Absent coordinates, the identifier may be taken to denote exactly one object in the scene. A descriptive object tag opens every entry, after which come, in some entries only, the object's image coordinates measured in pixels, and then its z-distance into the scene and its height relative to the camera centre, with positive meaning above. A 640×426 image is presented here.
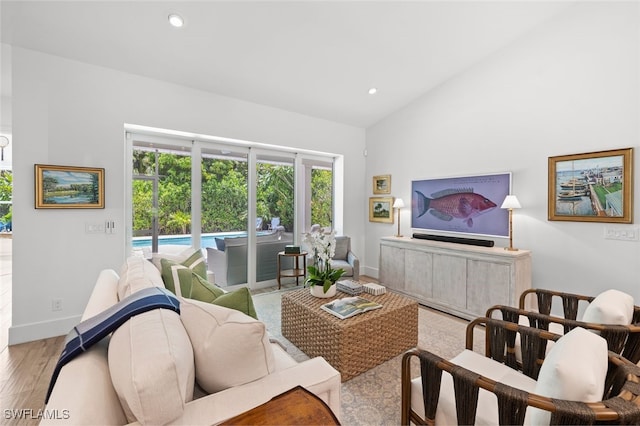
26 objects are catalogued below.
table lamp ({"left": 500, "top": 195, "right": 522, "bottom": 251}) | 3.12 +0.06
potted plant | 2.61 -0.55
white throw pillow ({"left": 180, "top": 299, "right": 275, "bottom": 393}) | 1.06 -0.52
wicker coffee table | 2.11 -0.97
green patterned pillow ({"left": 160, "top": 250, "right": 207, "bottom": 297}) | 2.13 -0.47
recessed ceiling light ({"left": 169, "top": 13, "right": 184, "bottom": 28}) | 2.54 +1.74
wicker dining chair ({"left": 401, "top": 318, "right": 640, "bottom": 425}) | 0.90 -0.69
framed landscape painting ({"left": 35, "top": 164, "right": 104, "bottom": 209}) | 2.78 +0.25
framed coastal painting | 2.64 +0.25
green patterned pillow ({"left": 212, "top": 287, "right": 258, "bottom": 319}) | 1.36 -0.44
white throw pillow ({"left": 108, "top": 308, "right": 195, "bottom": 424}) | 0.82 -0.49
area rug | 1.82 -1.27
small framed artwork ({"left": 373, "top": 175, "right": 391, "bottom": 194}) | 4.87 +0.48
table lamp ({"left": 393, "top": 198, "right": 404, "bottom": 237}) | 4.43 +0.12
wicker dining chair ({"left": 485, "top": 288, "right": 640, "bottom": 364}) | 1.52 -0.68
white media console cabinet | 2.99 -0.75
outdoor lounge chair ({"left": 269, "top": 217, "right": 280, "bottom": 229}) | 4.57 -0.19
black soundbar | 3.37 -0.36
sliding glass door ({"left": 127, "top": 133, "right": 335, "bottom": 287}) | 3.55 +0.17
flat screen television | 3.47 +0.10
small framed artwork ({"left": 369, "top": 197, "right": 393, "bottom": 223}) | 4.83 +0.04
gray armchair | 4.24 -0.76
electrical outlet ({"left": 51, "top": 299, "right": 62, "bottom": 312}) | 2.88 -0.95
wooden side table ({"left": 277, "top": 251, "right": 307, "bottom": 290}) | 4.32 -0.91
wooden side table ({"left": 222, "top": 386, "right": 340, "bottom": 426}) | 0.80 -0.59
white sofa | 0.83 -0.55
